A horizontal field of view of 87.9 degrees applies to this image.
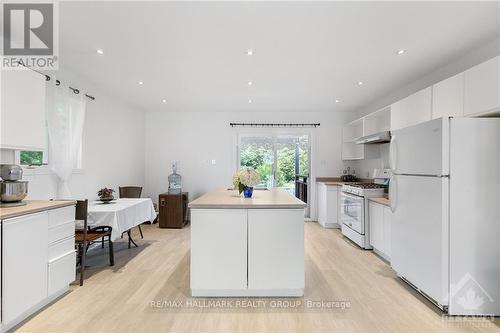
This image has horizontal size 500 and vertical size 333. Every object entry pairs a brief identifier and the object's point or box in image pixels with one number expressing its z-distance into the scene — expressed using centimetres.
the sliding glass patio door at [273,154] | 595
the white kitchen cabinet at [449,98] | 249
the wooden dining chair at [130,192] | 455
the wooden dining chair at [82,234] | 271
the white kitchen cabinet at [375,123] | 459
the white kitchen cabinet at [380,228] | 329
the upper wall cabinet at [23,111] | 220
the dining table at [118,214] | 296
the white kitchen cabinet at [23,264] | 188
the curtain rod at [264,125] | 585
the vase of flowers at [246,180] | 274
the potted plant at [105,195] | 351
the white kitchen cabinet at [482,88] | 213
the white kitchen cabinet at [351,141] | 534
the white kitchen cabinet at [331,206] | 519
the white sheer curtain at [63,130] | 308
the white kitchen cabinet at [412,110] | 298
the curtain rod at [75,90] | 300
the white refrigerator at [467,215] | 214
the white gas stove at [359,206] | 384
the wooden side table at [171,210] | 518
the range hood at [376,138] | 383
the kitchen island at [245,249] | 239
